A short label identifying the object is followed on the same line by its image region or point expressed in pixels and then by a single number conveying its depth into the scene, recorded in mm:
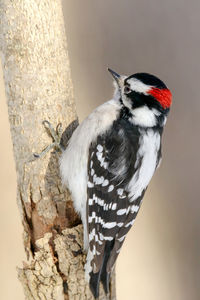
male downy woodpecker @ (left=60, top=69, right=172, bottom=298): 4246
